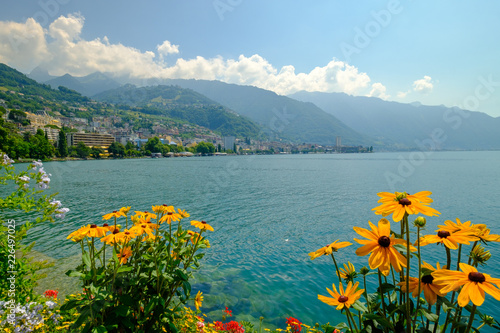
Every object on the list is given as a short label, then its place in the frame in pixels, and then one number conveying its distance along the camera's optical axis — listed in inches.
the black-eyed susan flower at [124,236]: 93.0
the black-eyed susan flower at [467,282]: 52.0
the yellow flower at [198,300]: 137.0
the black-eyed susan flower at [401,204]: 56.6
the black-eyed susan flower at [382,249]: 58.7
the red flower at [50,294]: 178.7
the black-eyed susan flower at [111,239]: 88.8
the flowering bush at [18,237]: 136.0
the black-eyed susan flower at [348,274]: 86.4
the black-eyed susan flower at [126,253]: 101.9
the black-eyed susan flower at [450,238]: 60.7
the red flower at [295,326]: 163.9
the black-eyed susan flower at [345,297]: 72.4
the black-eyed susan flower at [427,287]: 61.4
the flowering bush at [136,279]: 86.0
